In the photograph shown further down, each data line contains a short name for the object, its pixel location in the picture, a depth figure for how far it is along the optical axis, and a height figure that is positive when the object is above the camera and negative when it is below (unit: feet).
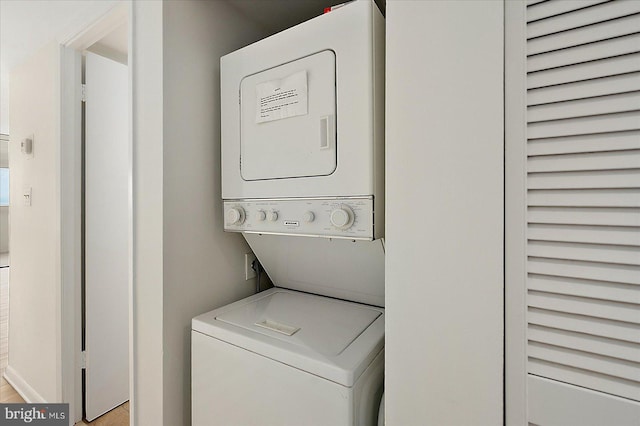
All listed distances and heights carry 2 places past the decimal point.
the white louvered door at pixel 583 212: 1.97 -0.01
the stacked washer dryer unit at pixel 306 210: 3.54 +0.00
